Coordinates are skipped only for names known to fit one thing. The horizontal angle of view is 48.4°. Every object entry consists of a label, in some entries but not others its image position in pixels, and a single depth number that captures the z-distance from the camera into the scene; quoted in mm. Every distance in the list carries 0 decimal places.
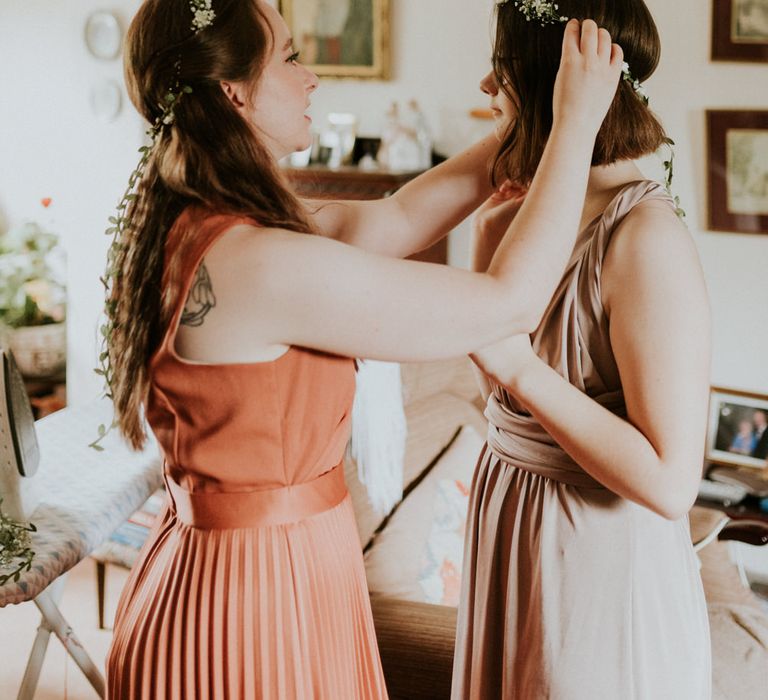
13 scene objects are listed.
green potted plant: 4578
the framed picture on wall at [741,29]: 3359
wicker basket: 4773
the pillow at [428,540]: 2215
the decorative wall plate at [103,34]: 4531
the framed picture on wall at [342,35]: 4043
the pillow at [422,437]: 2488
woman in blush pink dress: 1041
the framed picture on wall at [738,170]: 3471
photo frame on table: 3623
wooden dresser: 3807
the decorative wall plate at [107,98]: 4598
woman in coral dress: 979
